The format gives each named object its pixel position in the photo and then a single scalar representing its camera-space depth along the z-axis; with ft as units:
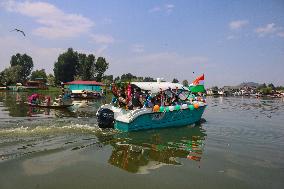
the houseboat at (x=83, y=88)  176.35
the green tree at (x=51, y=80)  322.22
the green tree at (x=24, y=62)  394.32
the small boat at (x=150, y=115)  52.57
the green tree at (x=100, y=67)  326.59
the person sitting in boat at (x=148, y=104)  54.91
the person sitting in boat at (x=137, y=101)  56.49
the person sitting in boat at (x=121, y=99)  55.10
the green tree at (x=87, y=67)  322.34
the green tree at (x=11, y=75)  299.34
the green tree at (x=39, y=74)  346.33
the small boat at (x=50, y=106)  91.43
